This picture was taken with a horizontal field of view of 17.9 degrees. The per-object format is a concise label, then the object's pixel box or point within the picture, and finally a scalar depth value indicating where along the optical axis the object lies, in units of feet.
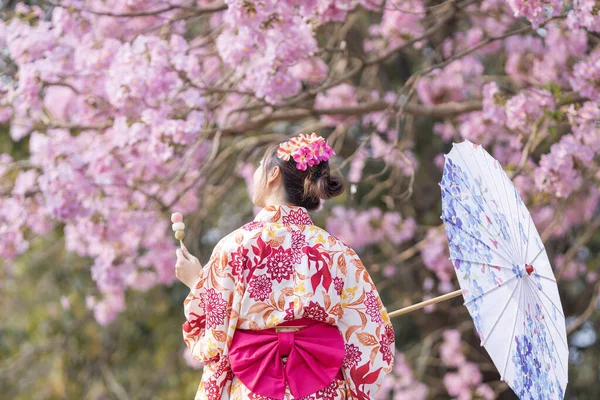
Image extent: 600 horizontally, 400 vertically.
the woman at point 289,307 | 16.79
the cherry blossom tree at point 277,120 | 21.49
